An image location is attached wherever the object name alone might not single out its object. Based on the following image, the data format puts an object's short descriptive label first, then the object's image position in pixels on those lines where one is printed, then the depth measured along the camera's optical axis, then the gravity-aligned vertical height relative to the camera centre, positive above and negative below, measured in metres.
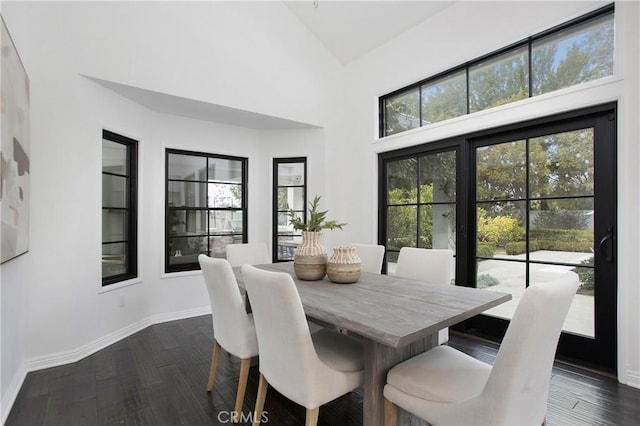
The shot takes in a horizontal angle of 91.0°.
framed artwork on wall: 1.81 +0.37
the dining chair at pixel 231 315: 1.83 -0.63
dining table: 1.26 -0.46
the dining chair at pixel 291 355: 1.33 -0.66
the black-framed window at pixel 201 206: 3.87 +0.09
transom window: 2.43 +1.30
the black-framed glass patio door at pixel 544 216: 2.37 -0.02
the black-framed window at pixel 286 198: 4.46 +0.21
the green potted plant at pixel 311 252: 2.17 -0.28
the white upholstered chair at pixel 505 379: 1.03 -0.67
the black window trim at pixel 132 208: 3.41 +0.05
